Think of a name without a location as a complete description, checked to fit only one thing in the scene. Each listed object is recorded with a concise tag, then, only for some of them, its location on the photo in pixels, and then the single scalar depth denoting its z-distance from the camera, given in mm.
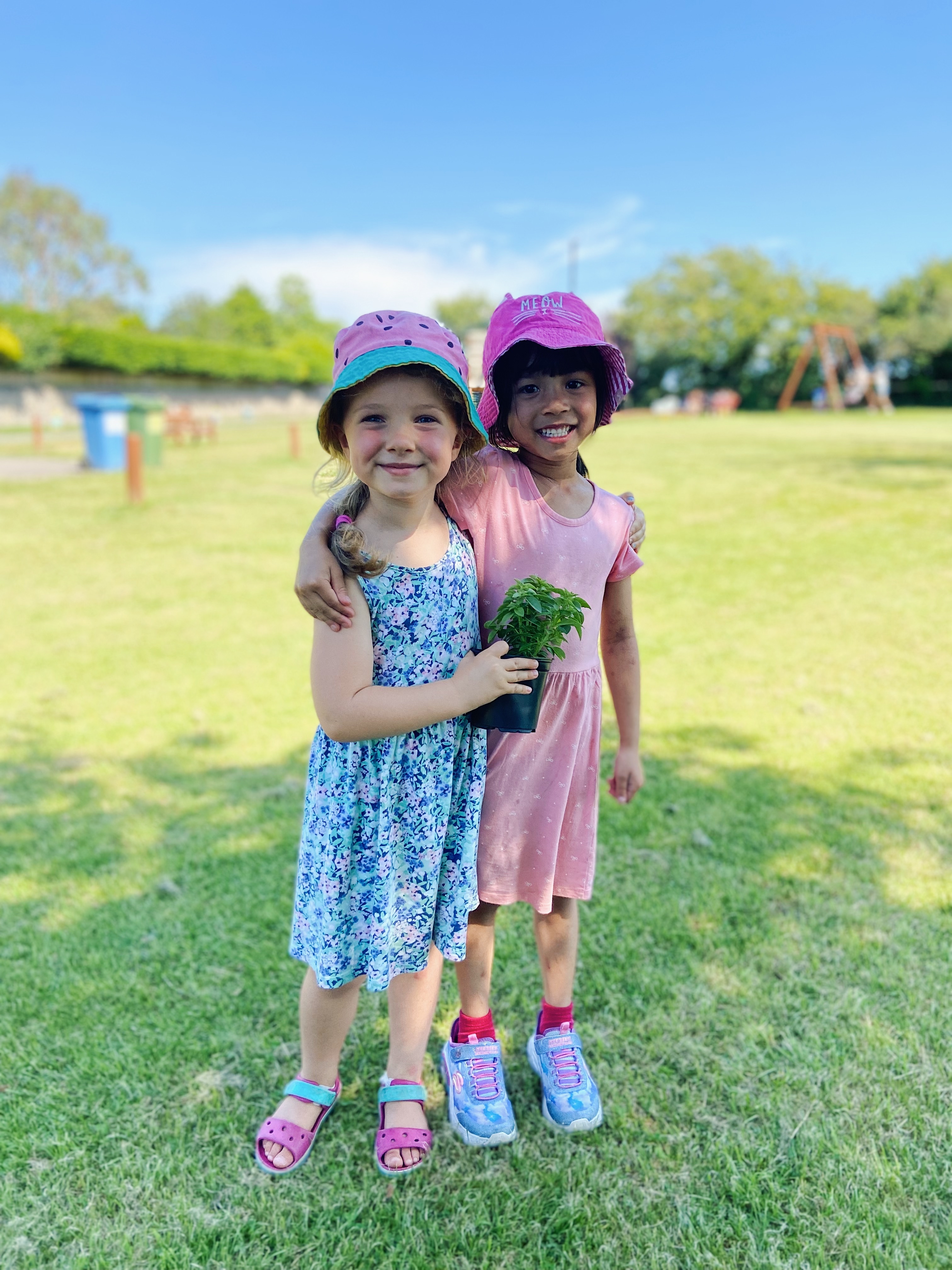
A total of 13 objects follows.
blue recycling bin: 14703
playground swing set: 36375
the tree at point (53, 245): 50719
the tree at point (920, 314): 39438
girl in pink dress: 1858
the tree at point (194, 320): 76812
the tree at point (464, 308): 96125
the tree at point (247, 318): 82375
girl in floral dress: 1680
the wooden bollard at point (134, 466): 10875
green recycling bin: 14883
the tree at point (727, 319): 44344
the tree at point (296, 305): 93750
